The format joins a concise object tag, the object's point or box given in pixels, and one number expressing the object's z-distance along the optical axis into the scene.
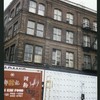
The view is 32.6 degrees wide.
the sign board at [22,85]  5.24
